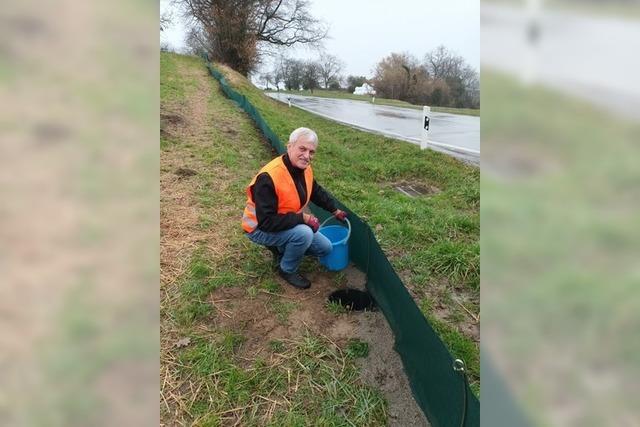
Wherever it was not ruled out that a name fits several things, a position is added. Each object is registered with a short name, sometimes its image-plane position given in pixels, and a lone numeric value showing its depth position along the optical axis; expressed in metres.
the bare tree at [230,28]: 31.73
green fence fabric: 1.93
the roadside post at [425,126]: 8.32
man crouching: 3.35
